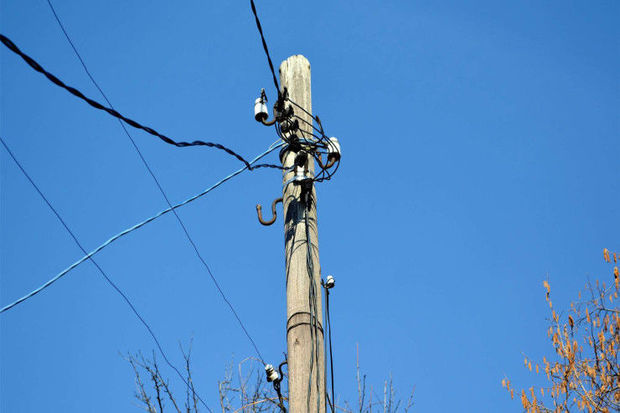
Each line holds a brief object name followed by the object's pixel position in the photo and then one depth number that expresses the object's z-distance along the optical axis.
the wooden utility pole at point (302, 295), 8.79
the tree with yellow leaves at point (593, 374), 16.61
